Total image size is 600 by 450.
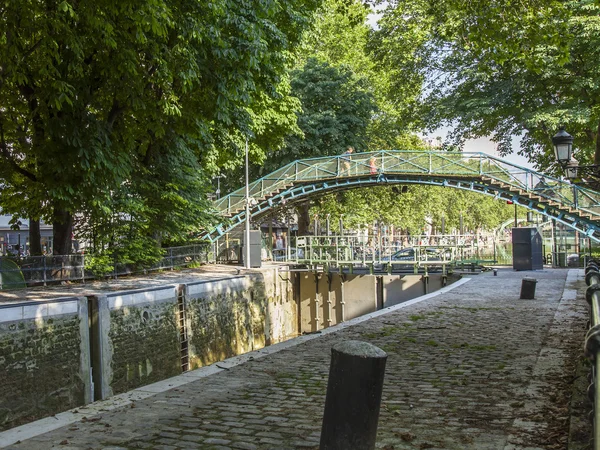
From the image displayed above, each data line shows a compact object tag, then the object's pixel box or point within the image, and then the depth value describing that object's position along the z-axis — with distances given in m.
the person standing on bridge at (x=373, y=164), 28.98
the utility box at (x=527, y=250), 25.78
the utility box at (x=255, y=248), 27.70
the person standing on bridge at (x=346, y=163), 29.59
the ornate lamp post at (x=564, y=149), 12.99
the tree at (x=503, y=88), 23.30
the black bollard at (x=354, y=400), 4.34
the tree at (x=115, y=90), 11.95
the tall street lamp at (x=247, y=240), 26.23
